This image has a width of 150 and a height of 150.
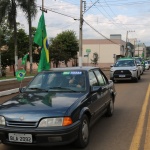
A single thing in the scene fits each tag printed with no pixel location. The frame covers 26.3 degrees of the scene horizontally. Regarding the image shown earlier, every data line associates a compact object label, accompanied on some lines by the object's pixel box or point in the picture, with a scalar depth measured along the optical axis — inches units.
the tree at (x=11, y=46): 1861.5
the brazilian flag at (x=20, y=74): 637.6
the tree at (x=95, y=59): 3041.1
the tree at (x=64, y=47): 2010.3
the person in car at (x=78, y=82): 263.3
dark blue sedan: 201.3
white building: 3419.5
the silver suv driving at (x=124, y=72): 828.6
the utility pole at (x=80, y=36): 1303.6
